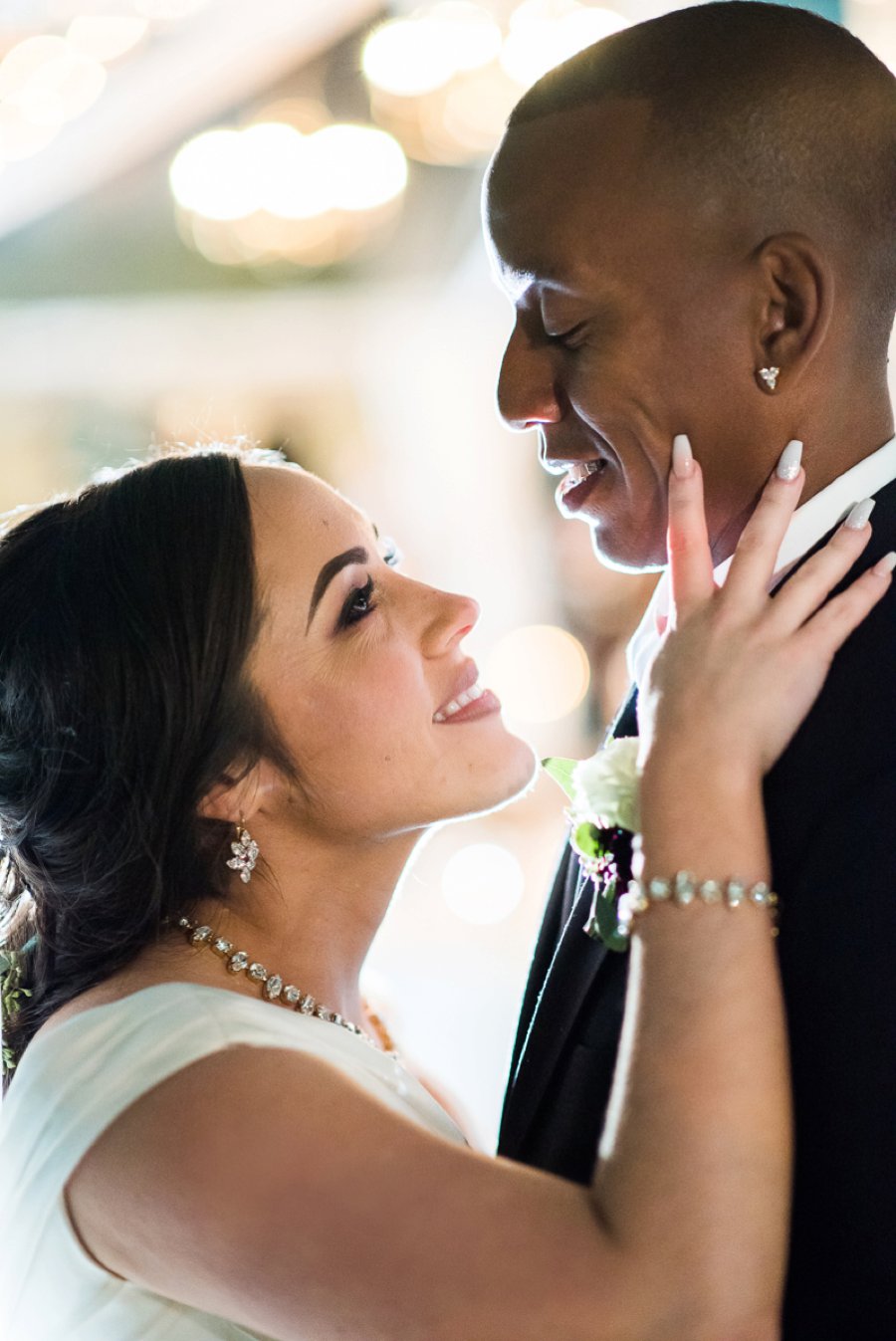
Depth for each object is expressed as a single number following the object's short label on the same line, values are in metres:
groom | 1.27
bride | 1.25
